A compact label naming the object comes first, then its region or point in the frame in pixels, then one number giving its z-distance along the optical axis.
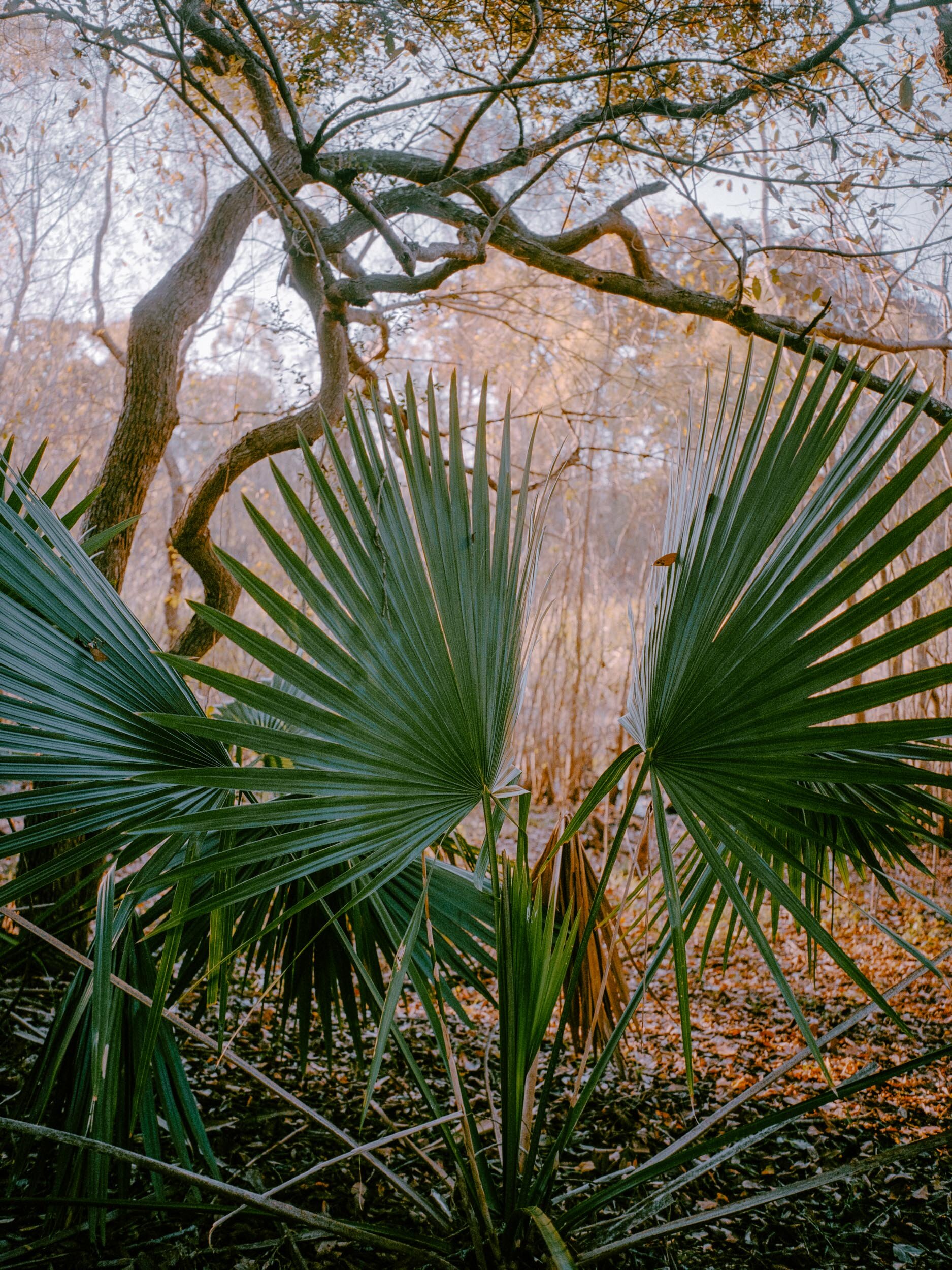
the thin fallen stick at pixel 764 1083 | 1.06
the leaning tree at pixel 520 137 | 2.42
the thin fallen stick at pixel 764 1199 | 0.95
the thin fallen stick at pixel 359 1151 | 0.98
